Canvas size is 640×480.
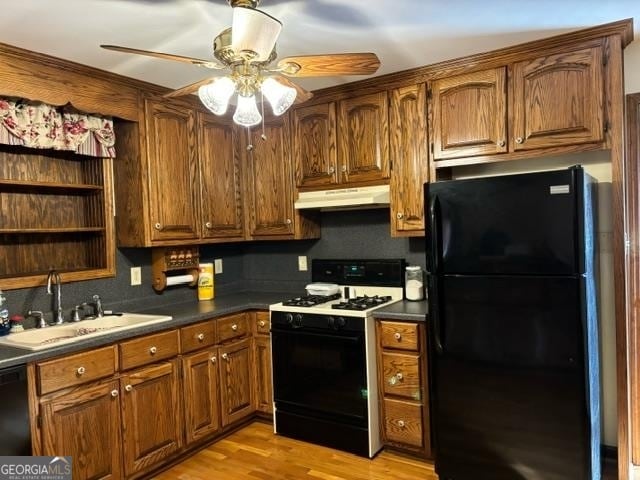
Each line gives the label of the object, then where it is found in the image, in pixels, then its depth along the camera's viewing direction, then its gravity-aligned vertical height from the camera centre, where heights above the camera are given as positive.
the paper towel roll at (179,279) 3.20 -0.27
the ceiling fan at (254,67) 1.55 +0.66
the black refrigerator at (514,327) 2.02 -0.46
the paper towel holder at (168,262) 3.14 -0.14
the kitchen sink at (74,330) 2.13 -0.45
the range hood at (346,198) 2.93 +0.24
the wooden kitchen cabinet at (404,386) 2.56 -0.87
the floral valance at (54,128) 2.34 +0.65
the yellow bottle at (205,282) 3.40 -0.31
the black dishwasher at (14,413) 1.86 -0.68
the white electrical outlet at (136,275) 3.07 -0.22
